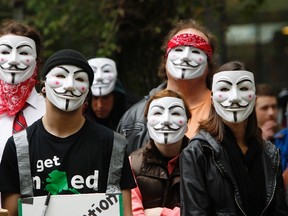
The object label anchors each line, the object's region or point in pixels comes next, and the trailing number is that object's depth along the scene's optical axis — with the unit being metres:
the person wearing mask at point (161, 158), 9.92
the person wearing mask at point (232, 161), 9.32
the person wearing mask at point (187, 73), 11.14
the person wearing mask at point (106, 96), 13.40
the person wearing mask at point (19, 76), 10.21
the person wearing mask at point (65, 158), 8.83
